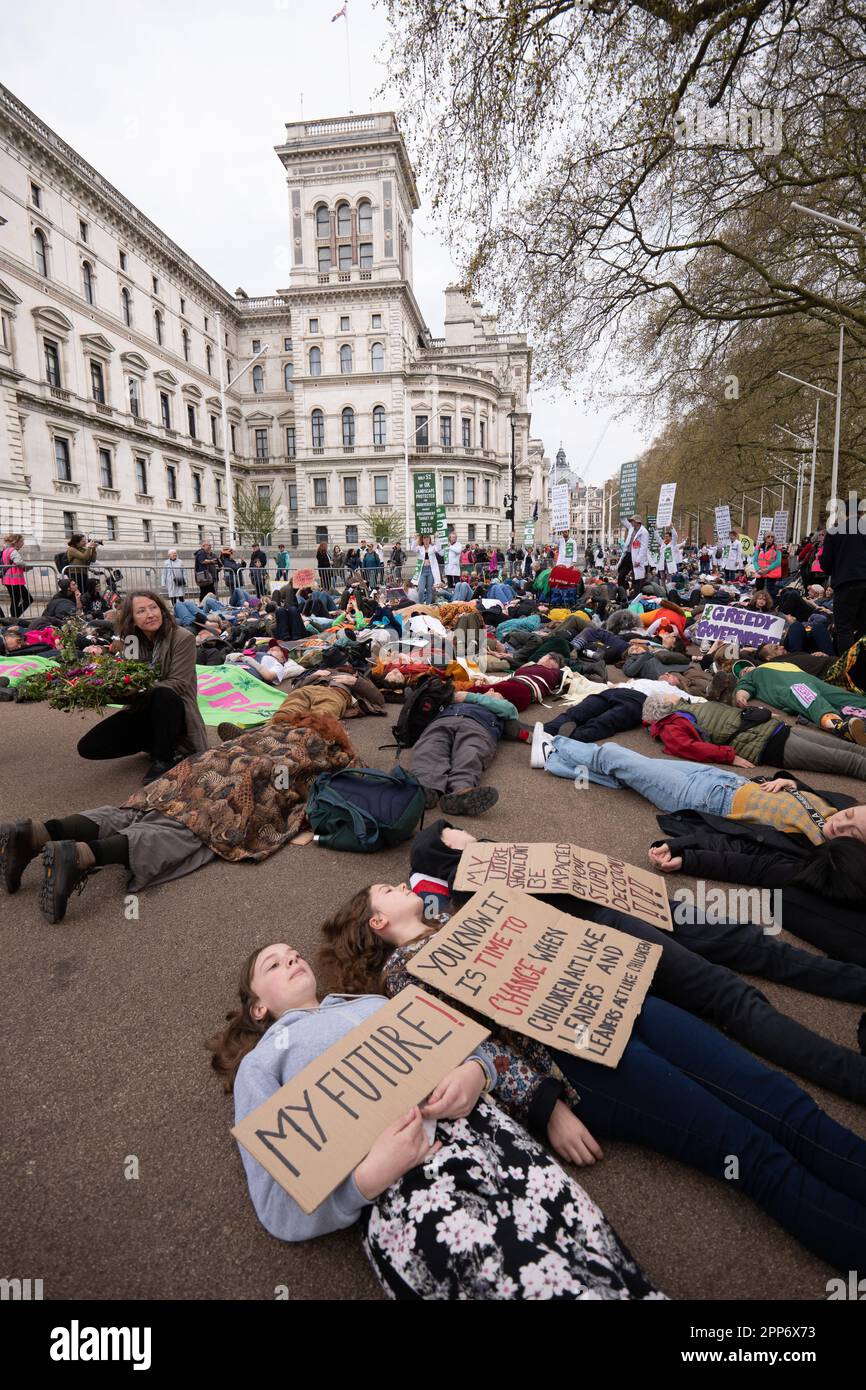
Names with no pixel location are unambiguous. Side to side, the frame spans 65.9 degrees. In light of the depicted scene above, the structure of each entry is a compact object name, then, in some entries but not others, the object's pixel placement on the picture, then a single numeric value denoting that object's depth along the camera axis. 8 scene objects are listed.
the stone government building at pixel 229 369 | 33.00
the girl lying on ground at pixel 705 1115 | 1.82
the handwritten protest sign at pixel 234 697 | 7.77
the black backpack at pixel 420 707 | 6.44
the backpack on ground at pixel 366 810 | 4.16
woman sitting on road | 5.13
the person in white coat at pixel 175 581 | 17.73
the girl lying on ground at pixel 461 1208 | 1.49
